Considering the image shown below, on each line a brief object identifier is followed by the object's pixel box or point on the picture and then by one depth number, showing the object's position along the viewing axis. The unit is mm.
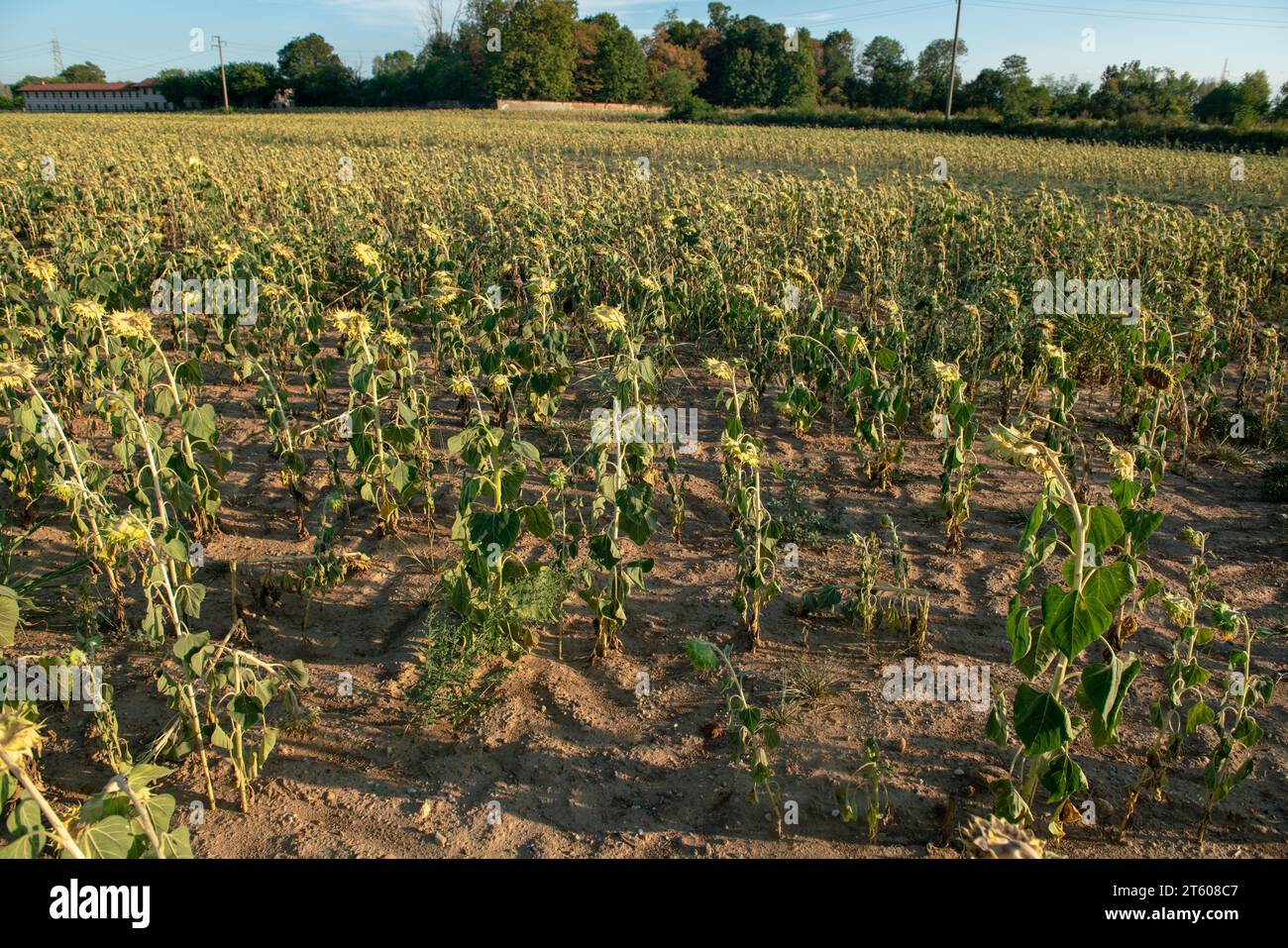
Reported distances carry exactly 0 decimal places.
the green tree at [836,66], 59859
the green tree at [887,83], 51281
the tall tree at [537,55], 60062
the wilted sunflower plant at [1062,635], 2438
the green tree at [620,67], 64562
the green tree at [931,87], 46938
